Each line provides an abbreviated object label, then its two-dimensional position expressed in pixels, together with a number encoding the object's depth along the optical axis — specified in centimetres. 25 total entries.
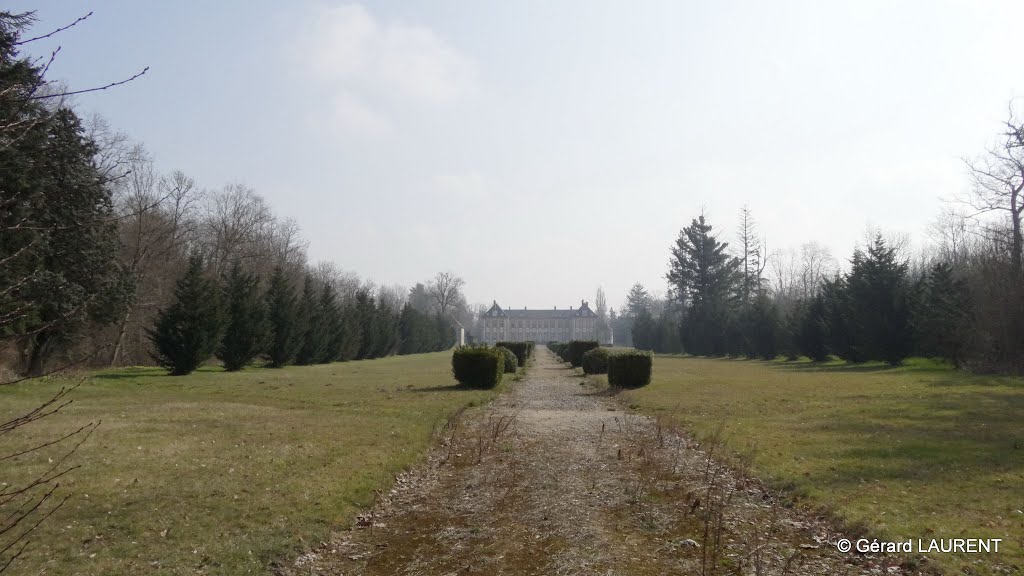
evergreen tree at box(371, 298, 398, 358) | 5980
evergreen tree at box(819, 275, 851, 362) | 3988
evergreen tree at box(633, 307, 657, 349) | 7869
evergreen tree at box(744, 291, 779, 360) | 5119
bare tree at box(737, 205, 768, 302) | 6600
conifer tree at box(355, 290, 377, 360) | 5669
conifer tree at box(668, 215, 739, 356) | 6088
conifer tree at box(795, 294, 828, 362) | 4306
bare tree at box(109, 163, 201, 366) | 3569
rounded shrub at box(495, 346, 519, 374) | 3028
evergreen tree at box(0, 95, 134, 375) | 1788
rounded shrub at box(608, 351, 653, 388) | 2209
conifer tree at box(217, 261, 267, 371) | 3250
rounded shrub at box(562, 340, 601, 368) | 3572
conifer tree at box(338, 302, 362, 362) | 4912
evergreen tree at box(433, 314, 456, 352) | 9298
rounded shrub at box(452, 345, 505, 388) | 2175
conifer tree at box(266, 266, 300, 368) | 3831
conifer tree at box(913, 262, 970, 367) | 3089
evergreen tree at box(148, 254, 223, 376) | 2750
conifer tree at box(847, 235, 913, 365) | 3672
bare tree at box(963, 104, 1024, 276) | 2828
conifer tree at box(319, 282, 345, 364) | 4603
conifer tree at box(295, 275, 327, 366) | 4214
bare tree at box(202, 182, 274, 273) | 4878
